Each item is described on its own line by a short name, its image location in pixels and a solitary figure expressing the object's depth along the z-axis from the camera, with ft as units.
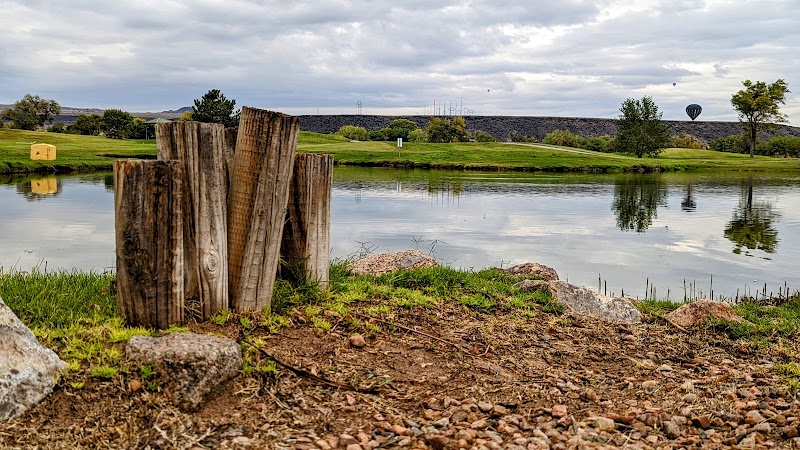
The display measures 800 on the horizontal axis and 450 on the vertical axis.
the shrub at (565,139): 367.11
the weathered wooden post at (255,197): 20.25
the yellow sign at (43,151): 148.56
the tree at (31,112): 328.90
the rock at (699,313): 26.22
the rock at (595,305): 27.12
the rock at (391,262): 32.85
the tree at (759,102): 302.86
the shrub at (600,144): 344.32
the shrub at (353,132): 379.76
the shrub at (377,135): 372.31
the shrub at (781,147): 331.36
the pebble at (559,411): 16.45
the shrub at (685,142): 382.83
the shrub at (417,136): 345.78
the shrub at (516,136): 439.55
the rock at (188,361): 15.46
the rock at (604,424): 15.83
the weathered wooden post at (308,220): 22.44
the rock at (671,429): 15.70
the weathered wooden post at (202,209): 19.17
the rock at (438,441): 14.56
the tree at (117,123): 315.82
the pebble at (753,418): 16.29
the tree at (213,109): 248.52
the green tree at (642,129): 284.61
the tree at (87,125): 318.45
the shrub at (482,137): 376.00
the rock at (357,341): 19.66
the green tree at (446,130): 325.73
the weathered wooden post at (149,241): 17.56
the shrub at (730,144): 365.20
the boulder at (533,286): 28.81
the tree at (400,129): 368.93
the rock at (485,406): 16.63
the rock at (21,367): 14.35
